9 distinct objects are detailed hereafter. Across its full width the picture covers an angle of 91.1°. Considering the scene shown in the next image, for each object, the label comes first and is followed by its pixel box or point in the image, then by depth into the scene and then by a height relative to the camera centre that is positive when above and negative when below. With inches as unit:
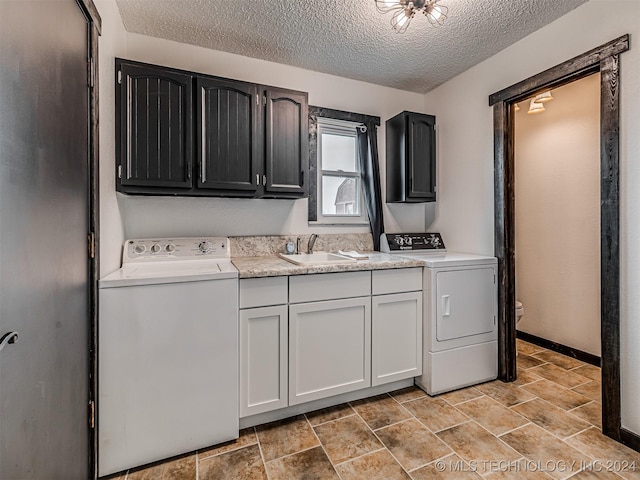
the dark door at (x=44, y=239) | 34.0 +0.1
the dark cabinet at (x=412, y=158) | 109.4 +28.7
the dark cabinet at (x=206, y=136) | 73.6 +26.7
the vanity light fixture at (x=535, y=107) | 116.7 +48.5
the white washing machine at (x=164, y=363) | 58.5 -24.5
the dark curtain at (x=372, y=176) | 114.9 +22.9
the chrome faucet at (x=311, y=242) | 101.7 -1.1
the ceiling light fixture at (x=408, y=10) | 66.9 +52.8
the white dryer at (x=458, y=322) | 87.0 -24.4
